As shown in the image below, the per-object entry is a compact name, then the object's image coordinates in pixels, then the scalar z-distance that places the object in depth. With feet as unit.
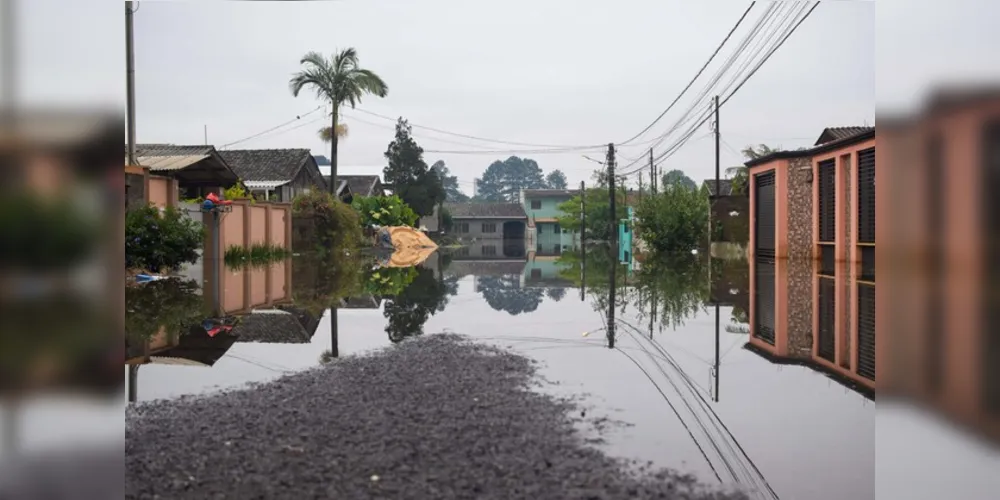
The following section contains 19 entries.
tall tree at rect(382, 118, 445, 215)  178.09
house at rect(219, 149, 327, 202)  137.80
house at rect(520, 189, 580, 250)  268.21
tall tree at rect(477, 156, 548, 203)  384.68
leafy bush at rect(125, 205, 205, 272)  56.59
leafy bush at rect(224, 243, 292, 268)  77.77
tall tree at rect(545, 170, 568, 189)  402.72
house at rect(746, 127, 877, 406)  28.43
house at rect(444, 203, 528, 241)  263.08
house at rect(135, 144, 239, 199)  77.61
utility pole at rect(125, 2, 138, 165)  61.56
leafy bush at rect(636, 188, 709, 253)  108.27
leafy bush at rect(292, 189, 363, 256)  103.09
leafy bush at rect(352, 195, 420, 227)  149.38
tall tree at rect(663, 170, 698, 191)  109.32
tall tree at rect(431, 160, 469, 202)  353.72
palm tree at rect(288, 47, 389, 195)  127.54
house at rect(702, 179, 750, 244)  105.40
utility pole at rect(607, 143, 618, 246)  148.05
